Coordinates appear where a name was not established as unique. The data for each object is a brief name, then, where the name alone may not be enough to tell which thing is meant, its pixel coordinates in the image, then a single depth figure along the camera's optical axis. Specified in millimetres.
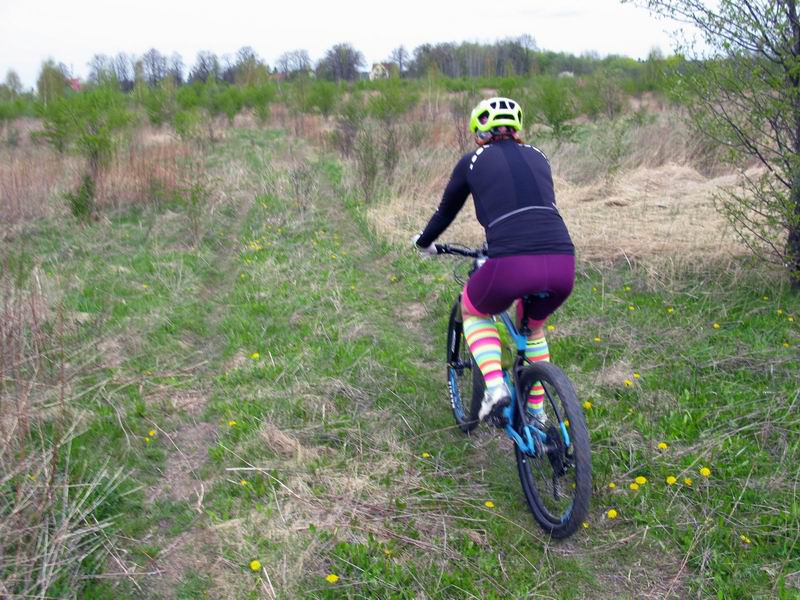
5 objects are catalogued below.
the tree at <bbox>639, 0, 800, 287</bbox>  5445
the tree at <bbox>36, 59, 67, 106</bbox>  22062
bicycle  2830
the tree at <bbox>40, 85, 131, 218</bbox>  9758
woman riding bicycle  3025
